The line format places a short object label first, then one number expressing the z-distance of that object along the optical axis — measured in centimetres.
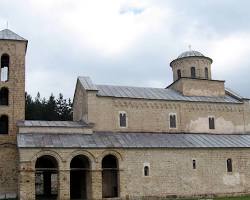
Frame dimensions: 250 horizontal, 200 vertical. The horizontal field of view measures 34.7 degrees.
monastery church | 2494
